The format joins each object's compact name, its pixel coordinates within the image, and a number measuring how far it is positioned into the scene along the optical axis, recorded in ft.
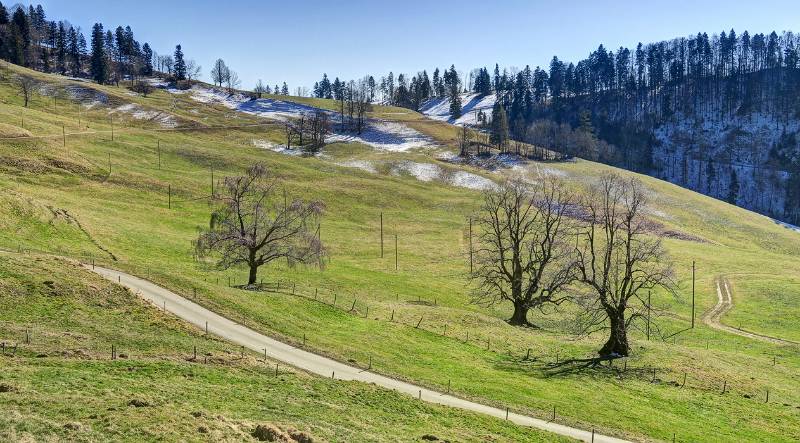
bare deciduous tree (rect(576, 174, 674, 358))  148.77
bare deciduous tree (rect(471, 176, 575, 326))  200.23
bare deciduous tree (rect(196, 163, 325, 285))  191.21
